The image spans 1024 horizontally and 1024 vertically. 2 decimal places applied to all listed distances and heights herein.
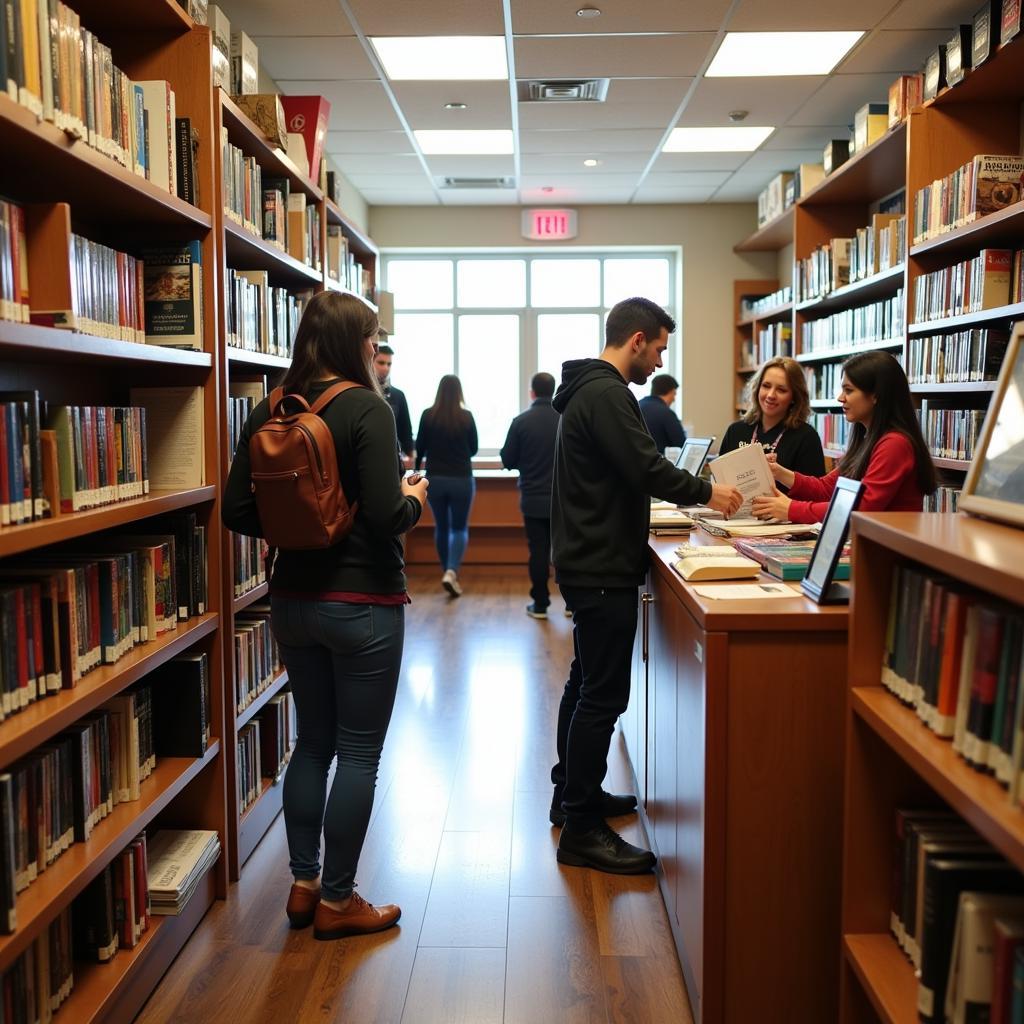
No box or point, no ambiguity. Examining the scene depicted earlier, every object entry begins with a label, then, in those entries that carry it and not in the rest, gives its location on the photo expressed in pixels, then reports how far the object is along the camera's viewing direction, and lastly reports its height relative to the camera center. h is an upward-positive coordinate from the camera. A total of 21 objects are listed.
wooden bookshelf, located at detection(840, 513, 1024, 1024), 1.41 -0.58
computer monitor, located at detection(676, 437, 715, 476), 3.89 -0.16
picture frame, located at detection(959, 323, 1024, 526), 1.43 -0.06
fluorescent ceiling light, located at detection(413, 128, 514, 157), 6.03 +1.71
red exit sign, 8.35 +1.60
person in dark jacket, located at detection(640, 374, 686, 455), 6.37 -0.06
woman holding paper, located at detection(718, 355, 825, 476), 3.81 -0.01
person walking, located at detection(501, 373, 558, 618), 6.00 -0.28
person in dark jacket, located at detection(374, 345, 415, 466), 6.17 +0.09
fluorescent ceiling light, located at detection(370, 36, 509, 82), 4.49 +1.69
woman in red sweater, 2.74 -0.09
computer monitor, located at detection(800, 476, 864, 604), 1.84 -0.26
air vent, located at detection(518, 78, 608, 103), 5.11 +1.70
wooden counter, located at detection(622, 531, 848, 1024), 1.83 -0.74
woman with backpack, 2.09 -0.35
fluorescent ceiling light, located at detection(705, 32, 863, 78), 4.47 +1.70
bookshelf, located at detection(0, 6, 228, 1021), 1.65 +0.06
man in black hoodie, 2.49 -0.25
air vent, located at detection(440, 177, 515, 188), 7.39 +1.73
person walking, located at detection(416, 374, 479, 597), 6.53 -0.23
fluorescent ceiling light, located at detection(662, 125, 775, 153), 6.02 +1.72
